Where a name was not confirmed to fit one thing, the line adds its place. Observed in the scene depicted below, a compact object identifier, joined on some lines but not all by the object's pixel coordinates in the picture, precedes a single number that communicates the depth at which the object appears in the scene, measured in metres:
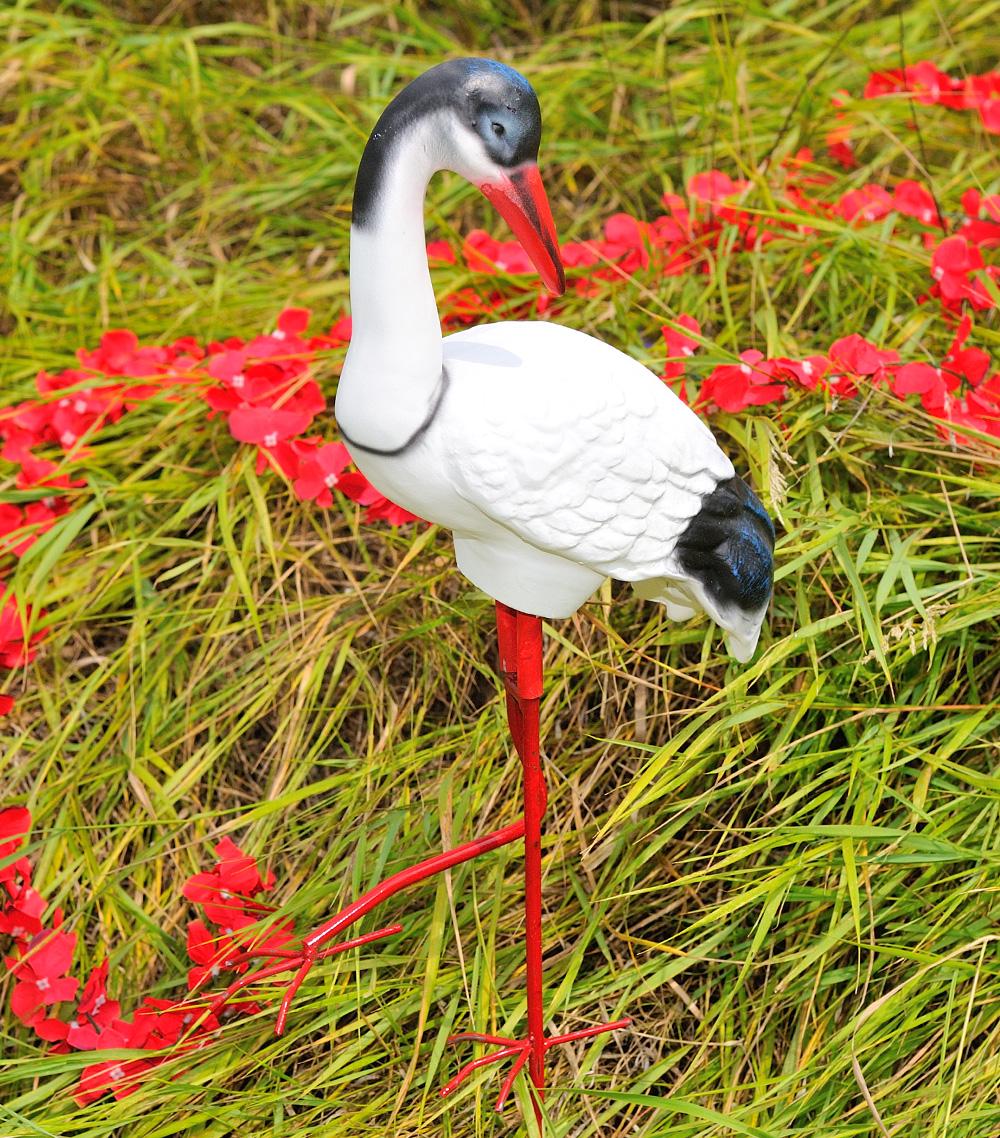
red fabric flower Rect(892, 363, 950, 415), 3.85
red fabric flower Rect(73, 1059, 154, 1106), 3.73
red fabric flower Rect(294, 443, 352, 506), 3.93
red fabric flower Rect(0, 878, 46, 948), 3.80
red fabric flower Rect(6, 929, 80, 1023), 3.77
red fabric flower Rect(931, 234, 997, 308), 3.95
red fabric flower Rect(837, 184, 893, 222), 4.09
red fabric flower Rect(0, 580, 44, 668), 3.94
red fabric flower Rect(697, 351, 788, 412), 3.87
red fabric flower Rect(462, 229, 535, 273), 4.11
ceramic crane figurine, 3.46
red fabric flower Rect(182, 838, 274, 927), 3.78
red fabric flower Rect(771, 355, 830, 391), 3.89
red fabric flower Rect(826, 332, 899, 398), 3.87
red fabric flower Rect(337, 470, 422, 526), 3.85
